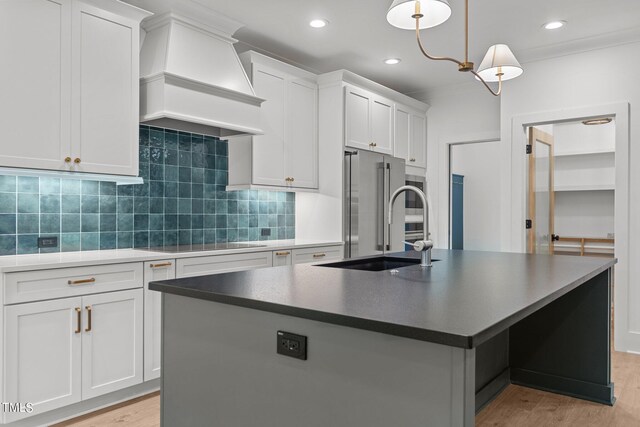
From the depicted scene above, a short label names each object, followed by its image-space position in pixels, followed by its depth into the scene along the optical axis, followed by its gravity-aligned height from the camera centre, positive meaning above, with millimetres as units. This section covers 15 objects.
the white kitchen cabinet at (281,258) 3727 -356
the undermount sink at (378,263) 2644 -283
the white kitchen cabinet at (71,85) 2549 +746
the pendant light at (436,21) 2193 +955
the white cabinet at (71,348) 2393 -748
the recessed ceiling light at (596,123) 5856 +1177
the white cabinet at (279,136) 3945 +693
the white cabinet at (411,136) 5270 +903
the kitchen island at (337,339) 1108 -347
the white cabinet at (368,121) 4539 +942
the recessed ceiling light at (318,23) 3641 +1485
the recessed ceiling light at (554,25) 3687 +1497
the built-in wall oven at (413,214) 5219 +0
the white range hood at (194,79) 3152 +945
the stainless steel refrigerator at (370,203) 4465 +104
